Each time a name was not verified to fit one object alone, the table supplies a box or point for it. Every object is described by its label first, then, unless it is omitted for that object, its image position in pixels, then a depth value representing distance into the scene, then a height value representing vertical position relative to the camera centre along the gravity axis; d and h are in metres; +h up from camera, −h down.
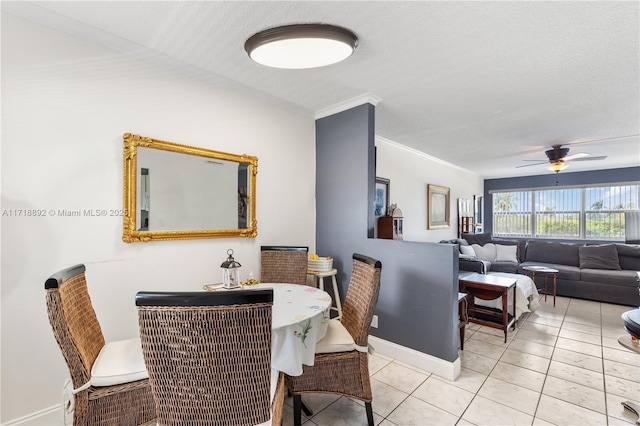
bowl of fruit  2.89 -0.46
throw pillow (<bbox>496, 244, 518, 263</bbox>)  5.68 -0.69
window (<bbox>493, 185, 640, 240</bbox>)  6.21 +0.14
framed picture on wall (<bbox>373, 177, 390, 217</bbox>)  4.23 +0.31
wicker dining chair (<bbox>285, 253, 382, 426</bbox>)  1.79 -0.90
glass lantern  1.98 -0.40
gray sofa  4.44 -0.85
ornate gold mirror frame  2.03 +0.21
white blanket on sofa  3.50 -1.00
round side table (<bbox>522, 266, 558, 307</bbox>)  4.49 -0.83
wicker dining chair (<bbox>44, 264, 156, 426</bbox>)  1.29 -0.74
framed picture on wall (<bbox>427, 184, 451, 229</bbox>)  5.50 +0.19
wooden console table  3.21 -0.89
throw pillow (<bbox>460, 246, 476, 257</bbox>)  5.43 -0.62
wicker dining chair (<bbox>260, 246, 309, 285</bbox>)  2.67 -0.43
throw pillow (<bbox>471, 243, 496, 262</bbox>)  5.77 -0.68
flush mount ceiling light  1.74 +1.06
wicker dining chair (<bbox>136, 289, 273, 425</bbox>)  1.04 -0.49
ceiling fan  4.45 +0.92
